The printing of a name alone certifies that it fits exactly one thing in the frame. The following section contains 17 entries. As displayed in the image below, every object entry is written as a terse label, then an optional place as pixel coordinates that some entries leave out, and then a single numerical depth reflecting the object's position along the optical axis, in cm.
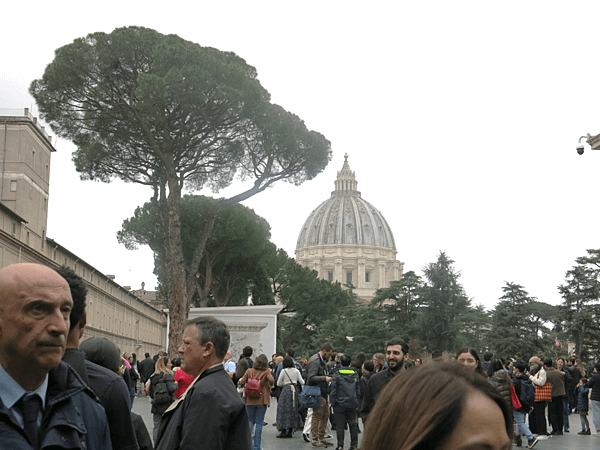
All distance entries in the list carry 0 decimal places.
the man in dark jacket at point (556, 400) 1303
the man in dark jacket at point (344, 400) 959
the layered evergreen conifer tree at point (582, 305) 3769
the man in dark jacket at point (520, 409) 1046
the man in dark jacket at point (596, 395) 1277
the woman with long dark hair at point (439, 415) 108
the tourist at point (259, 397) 954
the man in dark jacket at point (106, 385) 247
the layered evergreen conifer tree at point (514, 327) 4447
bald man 179
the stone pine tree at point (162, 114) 2107
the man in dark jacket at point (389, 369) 691
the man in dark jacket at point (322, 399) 1066
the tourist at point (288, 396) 1198
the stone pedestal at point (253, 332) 2209
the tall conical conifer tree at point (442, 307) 5009
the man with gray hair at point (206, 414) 308
